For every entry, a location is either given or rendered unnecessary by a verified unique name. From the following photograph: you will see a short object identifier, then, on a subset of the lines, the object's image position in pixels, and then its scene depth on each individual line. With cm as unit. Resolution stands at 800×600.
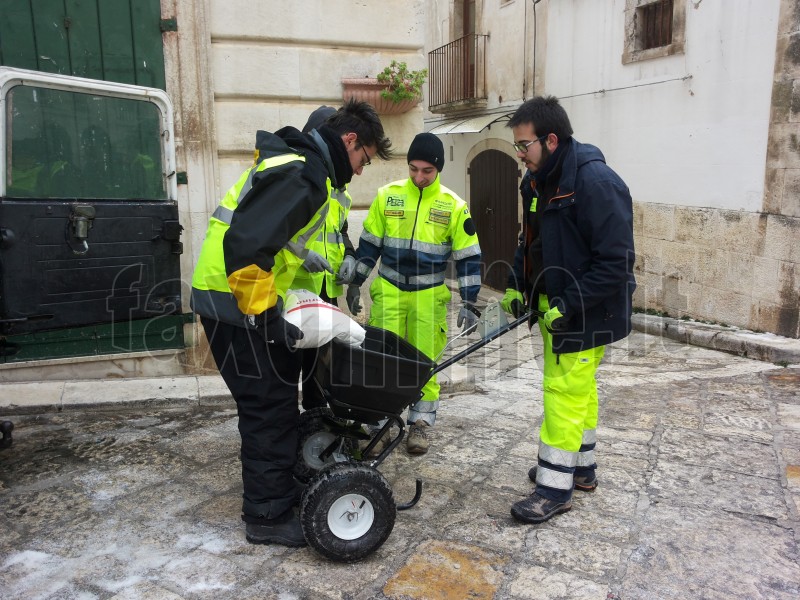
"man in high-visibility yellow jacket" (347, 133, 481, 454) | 429
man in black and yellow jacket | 273
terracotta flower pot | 588
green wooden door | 488
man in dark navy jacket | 316
